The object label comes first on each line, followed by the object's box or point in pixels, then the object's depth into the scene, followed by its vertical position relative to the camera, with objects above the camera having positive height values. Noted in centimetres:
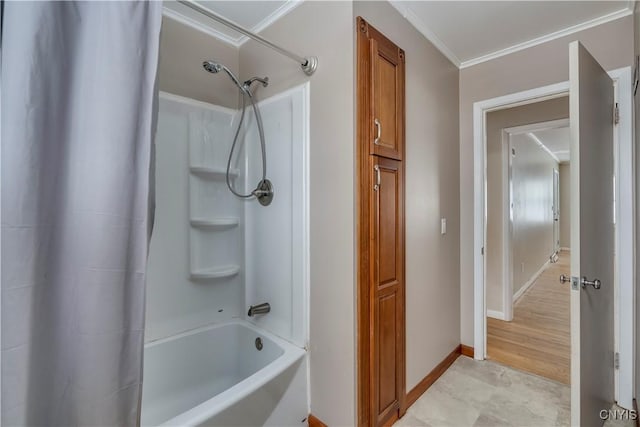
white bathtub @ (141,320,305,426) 166 -92
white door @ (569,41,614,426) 128 -10
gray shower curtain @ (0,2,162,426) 63 +2
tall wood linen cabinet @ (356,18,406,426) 146 -6
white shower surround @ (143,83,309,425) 170 -9
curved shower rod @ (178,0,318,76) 134 +87
